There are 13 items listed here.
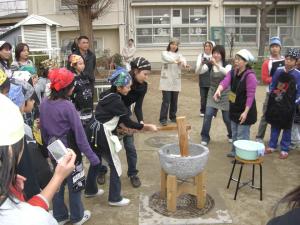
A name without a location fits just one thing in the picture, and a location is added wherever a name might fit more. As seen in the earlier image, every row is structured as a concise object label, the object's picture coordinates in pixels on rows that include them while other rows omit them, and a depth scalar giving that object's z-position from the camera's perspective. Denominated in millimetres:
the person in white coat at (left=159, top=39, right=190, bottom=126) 6934
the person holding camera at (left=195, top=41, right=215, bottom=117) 6867
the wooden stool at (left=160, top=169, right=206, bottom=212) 3748
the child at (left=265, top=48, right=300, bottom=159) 5168
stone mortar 3646
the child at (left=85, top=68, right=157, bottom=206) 3828
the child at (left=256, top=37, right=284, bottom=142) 5572
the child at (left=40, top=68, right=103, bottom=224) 3271
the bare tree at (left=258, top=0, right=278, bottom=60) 17406
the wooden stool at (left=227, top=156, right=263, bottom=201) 4027
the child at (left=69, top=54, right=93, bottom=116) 4380
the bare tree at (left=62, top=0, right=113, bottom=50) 10713
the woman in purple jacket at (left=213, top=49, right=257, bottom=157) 4957
